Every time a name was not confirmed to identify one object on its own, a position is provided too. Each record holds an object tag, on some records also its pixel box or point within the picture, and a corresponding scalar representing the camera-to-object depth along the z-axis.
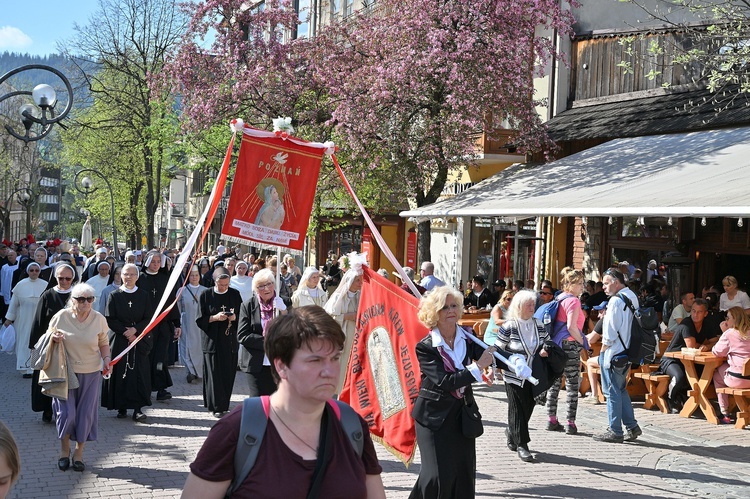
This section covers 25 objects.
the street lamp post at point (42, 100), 14.27
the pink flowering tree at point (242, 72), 21.25
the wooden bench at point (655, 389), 12.21
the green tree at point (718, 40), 11.92
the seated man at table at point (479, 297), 17.45
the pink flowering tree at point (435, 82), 17.95
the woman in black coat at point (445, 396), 6.25
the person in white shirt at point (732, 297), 13.47
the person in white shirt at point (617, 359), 10.23
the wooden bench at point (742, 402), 11.05
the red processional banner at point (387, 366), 7.22
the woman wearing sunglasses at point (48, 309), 10.41
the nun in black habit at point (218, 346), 11.09
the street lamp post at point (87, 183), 39.40
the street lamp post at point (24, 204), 43.51
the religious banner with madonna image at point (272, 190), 9.20
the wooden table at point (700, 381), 11.56
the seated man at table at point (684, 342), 12.17
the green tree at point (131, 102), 39.28
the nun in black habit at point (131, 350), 10.51
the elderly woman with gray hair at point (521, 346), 9.04
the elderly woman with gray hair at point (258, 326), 8.97
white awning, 11.73
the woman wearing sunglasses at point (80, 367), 8.41
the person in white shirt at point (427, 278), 14.28
